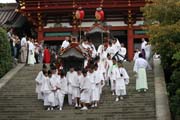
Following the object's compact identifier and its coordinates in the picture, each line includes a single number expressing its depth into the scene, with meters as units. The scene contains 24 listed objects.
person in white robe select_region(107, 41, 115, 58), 22.62
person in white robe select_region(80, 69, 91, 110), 18.95
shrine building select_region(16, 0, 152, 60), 32.56
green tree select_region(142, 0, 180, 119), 20.31
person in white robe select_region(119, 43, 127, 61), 23.14
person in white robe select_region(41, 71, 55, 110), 19.09
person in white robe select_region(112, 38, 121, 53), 22.88
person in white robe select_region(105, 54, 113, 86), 20.56
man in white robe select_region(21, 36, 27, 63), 25.94
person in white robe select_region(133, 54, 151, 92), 19.56
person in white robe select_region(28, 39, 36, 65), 25.72
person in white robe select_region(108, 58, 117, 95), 19.40
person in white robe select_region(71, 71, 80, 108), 19.22
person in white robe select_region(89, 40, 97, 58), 22.32
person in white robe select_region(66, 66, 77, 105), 19.30
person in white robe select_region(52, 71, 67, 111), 19.08
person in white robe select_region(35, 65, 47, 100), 19.53
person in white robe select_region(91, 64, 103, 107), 18.86
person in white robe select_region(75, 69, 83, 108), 19.17
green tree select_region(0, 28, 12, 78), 23.18
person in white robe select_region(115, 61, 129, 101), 19.19
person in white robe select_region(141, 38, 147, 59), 23.24
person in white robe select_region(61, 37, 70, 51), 25.26
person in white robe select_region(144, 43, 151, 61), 23.59
